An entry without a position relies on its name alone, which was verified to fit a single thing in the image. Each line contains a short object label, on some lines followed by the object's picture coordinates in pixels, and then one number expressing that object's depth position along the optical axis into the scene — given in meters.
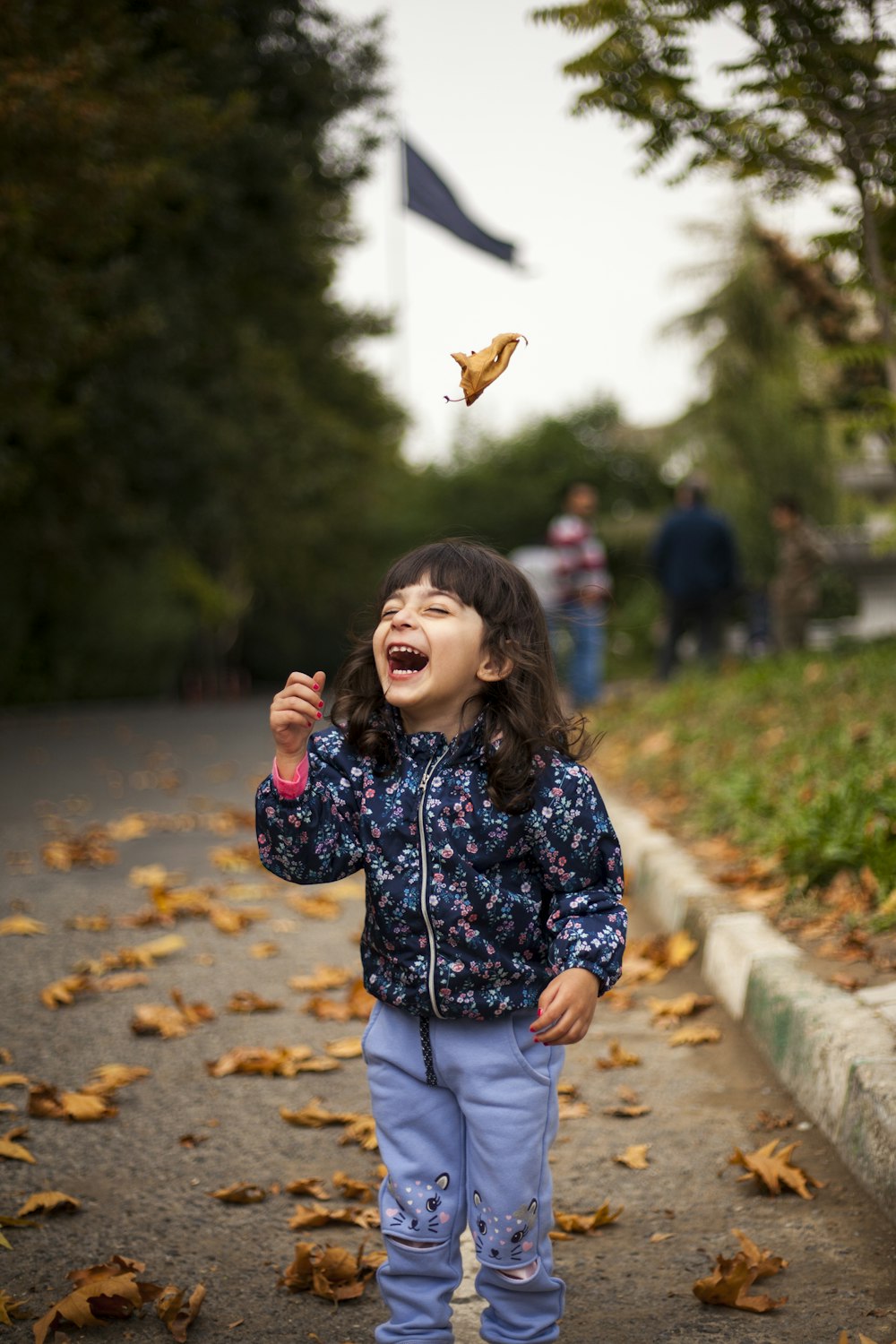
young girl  2.31
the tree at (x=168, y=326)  8.72
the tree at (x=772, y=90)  5.97
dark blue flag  11.58
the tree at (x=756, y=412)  23.45
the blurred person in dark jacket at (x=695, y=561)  12.16
